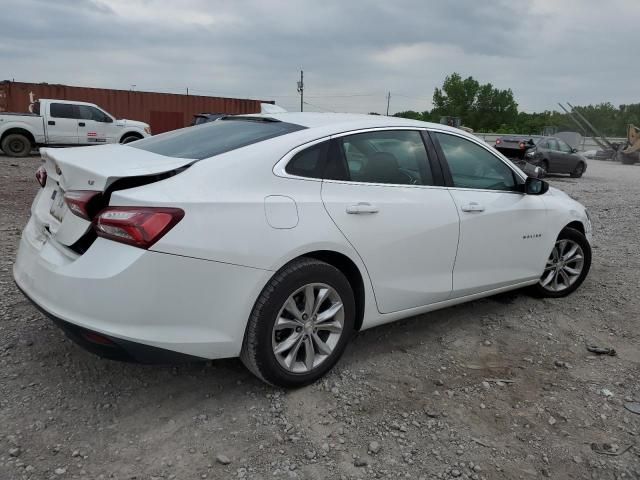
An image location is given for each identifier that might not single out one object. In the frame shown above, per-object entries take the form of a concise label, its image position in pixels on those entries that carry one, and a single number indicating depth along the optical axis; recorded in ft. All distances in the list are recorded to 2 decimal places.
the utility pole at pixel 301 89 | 166.02
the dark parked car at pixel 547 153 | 56.54
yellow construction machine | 95.71
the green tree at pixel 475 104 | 279.08
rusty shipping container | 74.41
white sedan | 7.98
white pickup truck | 49.92
